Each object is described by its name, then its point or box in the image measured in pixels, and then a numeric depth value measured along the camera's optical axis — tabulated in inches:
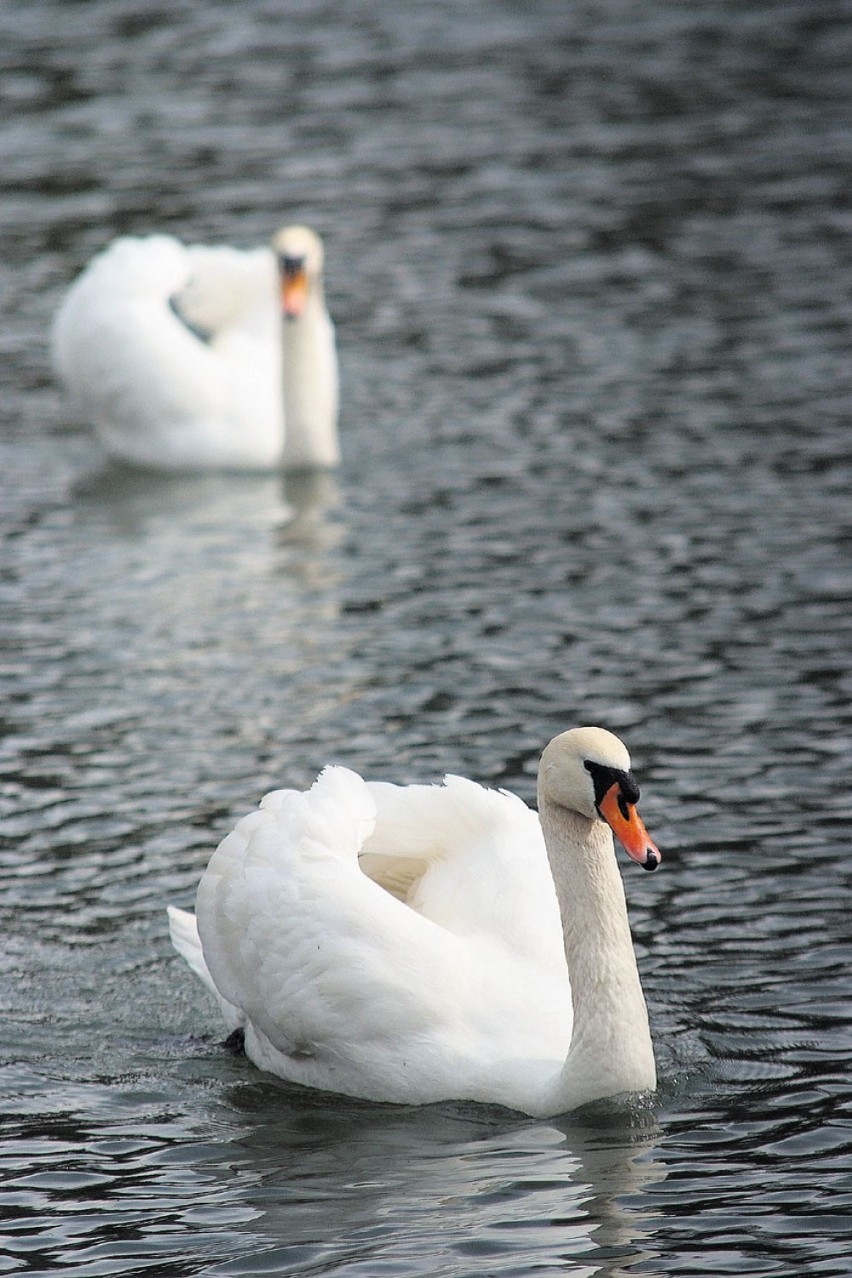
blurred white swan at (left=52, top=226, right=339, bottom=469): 1278.3
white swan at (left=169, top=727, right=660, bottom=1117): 595.8
